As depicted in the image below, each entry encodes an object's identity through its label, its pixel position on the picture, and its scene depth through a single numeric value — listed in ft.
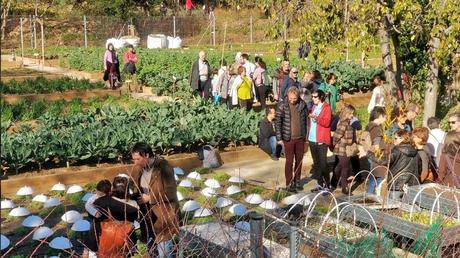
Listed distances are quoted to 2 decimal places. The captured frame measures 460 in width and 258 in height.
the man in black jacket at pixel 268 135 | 38.75
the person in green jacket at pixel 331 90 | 46.91
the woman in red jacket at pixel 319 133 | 31.68
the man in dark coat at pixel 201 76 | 53.72
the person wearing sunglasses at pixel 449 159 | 26.89
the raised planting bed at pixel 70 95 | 59.52
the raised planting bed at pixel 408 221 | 19.83
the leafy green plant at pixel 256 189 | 33.73
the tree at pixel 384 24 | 39.01
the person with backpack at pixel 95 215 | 20.24
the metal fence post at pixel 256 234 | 15.87
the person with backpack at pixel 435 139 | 31.83
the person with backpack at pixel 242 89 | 48.22
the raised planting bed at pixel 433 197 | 24.16
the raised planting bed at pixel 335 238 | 16.72
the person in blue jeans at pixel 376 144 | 29.55
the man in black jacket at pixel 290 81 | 46.10
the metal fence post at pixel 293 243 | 17.39
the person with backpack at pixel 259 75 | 52.90
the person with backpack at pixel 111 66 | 66.85
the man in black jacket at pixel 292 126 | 32.04
